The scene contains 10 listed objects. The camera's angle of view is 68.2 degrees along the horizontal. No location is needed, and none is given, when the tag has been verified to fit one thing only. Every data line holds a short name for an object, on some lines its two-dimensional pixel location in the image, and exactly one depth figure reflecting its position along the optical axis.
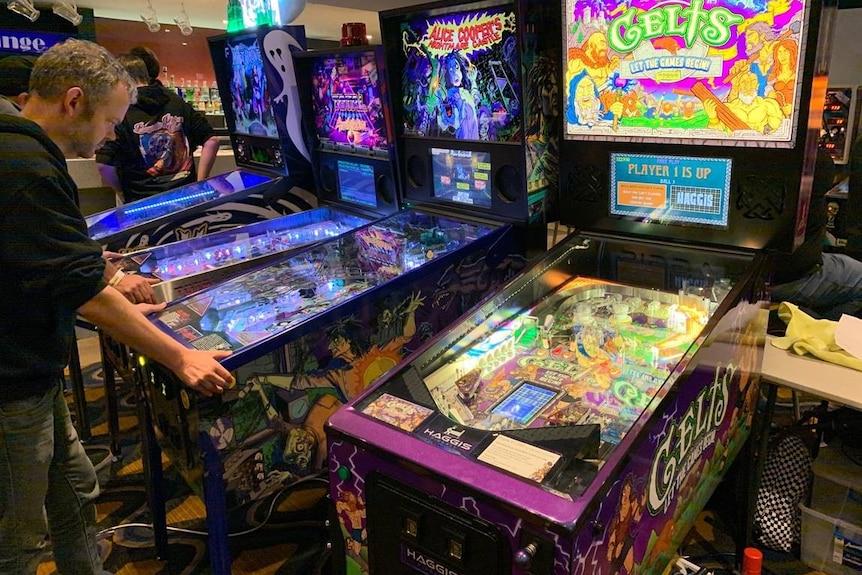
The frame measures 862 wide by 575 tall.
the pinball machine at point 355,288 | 1.76
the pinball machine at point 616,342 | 1.18
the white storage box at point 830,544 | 1.95
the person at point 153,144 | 3.60
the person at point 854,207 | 3.17
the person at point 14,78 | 1.80
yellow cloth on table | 1.88
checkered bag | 2.11
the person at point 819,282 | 2.49
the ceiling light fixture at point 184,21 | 6.39
